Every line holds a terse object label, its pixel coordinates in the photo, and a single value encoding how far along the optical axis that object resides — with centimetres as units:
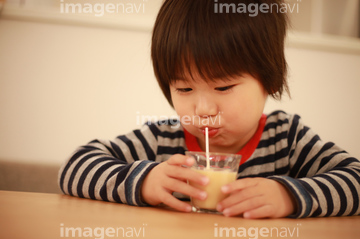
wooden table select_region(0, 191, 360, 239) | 50
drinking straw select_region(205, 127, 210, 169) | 71
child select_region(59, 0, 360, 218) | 71
